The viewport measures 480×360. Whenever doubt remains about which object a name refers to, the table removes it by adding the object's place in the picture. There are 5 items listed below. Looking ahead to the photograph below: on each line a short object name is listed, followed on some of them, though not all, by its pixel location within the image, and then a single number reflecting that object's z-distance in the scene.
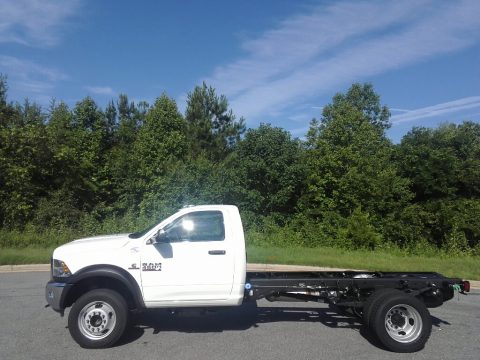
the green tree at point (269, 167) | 27.14
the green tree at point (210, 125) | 35.06
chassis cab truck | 6.00
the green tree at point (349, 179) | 26.31
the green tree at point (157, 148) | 24.89
